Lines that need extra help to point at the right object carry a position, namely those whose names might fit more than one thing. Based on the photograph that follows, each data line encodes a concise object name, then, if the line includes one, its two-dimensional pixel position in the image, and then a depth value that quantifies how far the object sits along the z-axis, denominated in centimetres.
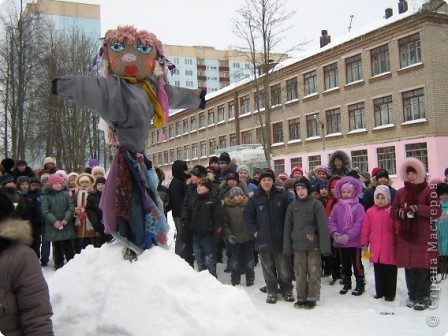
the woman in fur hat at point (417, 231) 570
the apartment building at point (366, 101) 2239
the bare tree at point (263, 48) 1960
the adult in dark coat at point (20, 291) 218
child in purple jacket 655
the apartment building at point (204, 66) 6488
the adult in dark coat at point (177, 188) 818
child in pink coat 610
